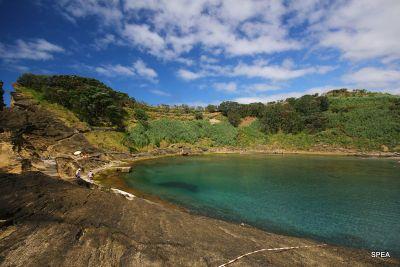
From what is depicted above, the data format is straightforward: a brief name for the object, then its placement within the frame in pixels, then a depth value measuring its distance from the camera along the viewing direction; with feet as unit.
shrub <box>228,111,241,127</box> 248.32
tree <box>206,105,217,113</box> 288.10
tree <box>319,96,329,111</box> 251.80
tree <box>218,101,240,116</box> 268.76
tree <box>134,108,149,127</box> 206.49
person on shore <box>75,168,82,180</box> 77.33
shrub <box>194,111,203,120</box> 252.01
